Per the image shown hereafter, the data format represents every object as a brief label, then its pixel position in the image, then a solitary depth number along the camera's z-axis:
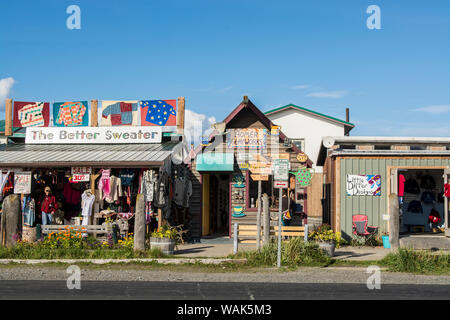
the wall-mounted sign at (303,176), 18.44
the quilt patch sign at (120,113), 19.77
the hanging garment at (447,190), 17.23
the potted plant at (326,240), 14.22
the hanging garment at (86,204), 16.83
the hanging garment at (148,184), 16.42
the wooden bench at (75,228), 15.70
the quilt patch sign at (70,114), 20.11
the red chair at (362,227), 17.25
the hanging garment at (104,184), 17.00
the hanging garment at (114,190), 16.97
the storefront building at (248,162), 18.77
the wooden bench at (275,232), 15.09
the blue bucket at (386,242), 16.76
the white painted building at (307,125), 34.56
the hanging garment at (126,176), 17.27
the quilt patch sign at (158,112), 19.38
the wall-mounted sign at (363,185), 17.50
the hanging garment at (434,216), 20.62
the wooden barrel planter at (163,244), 14.42
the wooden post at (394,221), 13.98
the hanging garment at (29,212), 16.97
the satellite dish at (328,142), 18.64
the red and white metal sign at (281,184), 12.41
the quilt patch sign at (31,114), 20.48
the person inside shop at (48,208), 16.98
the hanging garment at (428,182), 21.44
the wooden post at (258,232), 14.17
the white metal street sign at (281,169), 12.35
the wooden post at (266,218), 14.02
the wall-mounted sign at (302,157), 18.64
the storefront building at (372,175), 17.41
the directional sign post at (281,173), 12.35
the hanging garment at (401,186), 17.25
